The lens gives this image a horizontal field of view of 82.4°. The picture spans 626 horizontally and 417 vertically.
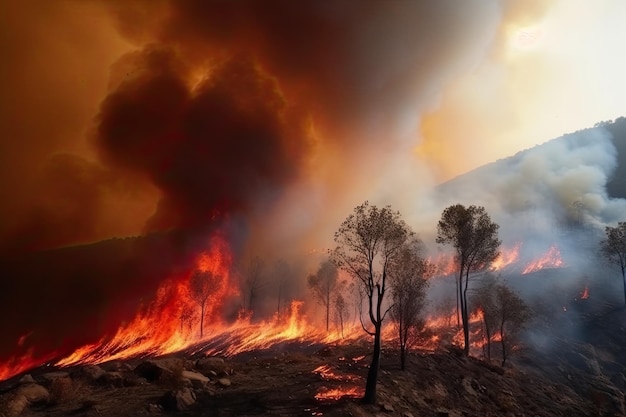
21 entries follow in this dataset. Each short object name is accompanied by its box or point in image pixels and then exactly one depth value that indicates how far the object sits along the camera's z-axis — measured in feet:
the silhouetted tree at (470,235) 158.81
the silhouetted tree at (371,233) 97.60
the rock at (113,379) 99.04
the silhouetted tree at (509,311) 161.79
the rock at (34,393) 88.02
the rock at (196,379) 93.09
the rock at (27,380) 98.77
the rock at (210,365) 111.26
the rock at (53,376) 98.74
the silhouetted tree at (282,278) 376.68
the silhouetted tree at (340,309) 267.18
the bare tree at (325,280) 297.53
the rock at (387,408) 82.23
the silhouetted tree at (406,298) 123.41
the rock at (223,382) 96.55
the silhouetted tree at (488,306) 169.89
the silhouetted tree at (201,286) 291.99
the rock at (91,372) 101.29
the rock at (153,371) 101.09
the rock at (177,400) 78.64
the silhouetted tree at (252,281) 344.90
